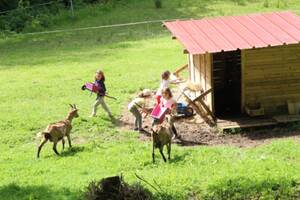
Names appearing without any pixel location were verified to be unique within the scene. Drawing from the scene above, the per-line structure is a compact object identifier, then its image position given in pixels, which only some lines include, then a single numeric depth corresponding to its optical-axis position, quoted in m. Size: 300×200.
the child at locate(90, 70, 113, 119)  17.81
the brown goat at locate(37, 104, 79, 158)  14.55
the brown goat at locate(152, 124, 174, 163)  13.58
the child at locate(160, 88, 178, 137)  15.82
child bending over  16.92
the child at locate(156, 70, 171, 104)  17.47
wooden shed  16.70
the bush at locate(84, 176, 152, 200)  11.24
